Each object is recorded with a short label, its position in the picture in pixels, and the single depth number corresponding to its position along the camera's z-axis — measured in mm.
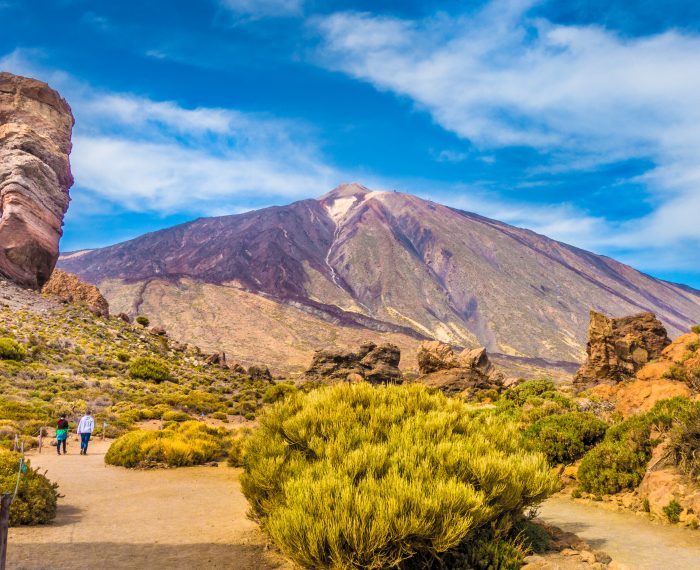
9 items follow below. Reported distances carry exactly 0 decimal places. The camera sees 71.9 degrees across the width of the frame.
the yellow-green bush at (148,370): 37438
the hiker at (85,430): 18392
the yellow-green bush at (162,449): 15891
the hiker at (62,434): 17891
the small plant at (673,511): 7725
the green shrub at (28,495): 8133
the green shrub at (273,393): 37562
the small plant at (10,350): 31906
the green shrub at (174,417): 26562
